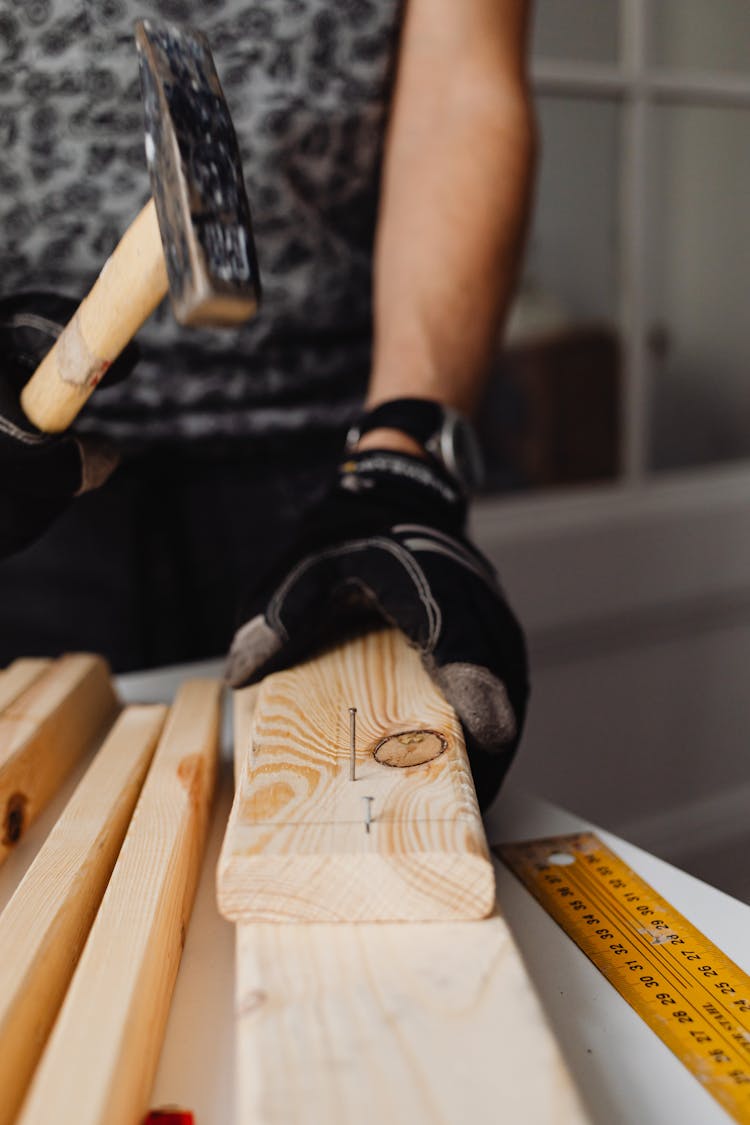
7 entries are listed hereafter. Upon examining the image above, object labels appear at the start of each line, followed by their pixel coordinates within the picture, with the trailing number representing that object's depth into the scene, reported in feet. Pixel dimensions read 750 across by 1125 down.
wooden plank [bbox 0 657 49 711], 2.36
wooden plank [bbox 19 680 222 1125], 1.14
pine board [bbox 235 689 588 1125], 1.09
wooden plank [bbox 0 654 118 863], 1.91
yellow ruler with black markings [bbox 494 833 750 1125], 1.39
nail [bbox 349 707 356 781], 1.61
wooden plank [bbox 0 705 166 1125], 1.27
